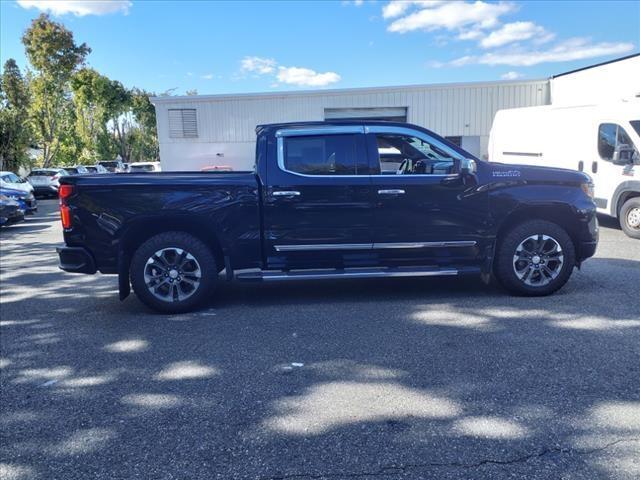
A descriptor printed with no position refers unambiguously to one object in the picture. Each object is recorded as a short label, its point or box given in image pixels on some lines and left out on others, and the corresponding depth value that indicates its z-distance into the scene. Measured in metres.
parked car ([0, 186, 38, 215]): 16.44
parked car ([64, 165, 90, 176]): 27.85
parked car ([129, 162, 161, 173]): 26.26
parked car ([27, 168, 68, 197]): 25.23
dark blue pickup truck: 5.41
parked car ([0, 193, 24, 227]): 13.97
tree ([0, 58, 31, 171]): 28.75
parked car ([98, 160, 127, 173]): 37.91
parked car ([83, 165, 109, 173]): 32.19
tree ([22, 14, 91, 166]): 31.33
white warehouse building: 17.88
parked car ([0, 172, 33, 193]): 17.39
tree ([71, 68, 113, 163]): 39.19
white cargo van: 9.66
